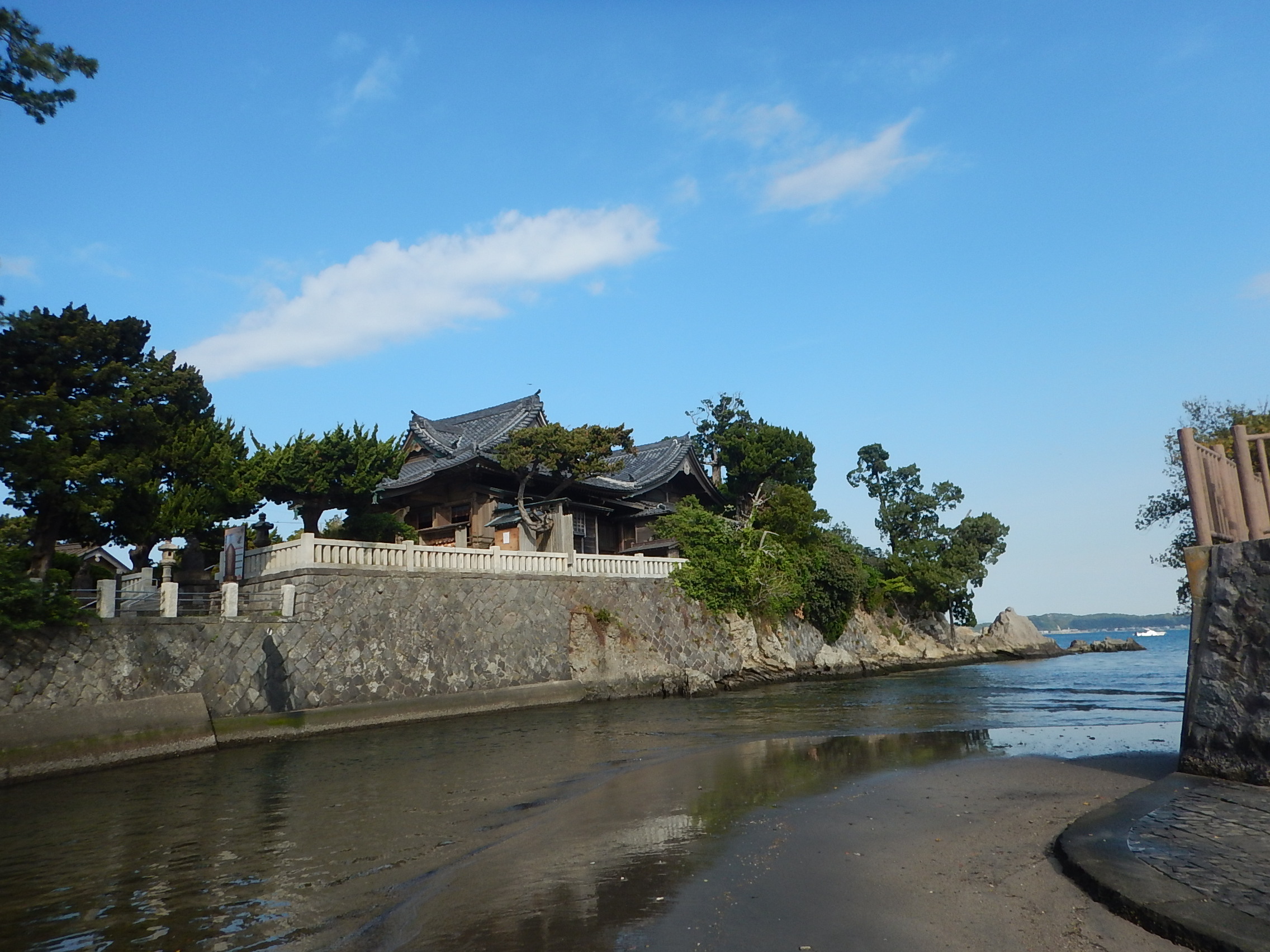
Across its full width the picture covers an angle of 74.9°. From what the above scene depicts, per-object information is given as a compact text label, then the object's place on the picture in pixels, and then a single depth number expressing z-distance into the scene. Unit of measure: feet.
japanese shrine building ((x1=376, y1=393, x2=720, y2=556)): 104.22
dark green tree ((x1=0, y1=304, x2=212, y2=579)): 51.47
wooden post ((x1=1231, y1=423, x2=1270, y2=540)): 29.48
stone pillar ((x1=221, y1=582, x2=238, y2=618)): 62.80
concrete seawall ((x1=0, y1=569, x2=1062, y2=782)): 49.57
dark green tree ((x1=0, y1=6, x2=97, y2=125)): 39.63
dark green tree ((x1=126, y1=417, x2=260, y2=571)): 62.75
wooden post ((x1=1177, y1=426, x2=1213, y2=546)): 29.19
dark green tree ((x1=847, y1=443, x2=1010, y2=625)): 150.20
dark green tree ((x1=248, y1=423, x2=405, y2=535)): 77.97
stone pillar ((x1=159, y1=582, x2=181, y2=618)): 59.00
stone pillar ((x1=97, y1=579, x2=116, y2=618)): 56.18
